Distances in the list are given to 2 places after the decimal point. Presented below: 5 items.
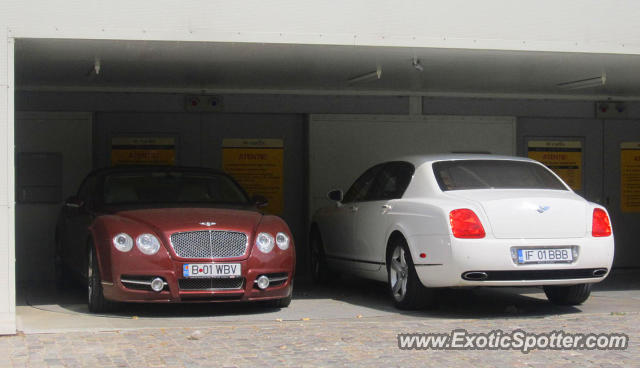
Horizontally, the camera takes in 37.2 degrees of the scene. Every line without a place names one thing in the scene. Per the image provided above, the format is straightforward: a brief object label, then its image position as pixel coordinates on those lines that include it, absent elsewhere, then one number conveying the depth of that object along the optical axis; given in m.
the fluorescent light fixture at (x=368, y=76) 11.24
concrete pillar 7.88
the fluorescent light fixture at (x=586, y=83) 12.07
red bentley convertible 8.57
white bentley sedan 8.36
